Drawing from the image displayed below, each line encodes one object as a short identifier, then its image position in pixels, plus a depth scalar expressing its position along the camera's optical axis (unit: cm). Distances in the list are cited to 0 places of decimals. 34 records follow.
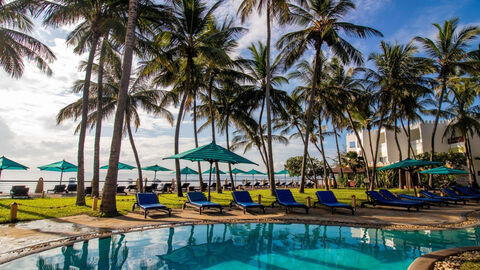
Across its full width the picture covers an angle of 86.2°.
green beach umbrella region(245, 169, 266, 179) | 3200
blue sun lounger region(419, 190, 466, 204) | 1248
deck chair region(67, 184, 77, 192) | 1811
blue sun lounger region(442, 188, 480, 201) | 1301
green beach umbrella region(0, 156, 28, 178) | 1433
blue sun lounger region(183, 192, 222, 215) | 910
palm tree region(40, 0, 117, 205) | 1034
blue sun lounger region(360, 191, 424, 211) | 1025
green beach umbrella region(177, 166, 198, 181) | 2254
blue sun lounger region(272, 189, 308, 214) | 948
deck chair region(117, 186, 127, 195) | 1788
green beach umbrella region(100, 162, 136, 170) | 2118
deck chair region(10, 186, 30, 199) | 1394
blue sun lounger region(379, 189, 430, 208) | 1174
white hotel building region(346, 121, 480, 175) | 2770
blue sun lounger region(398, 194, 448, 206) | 1182
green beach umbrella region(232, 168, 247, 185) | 2901
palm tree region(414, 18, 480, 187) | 1767
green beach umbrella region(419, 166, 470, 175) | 1531
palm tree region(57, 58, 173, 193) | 1689
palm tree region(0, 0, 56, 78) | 1030
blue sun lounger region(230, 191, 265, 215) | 934
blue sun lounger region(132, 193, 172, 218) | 873
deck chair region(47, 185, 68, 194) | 1783
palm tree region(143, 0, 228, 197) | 1376
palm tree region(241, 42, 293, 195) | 1789
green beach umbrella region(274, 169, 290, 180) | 3401
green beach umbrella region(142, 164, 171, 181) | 2245
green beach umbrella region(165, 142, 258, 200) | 915
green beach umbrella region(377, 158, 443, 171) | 1391
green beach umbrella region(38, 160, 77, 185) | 1741
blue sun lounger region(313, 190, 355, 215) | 989
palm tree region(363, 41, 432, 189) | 1755
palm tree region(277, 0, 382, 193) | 1463
